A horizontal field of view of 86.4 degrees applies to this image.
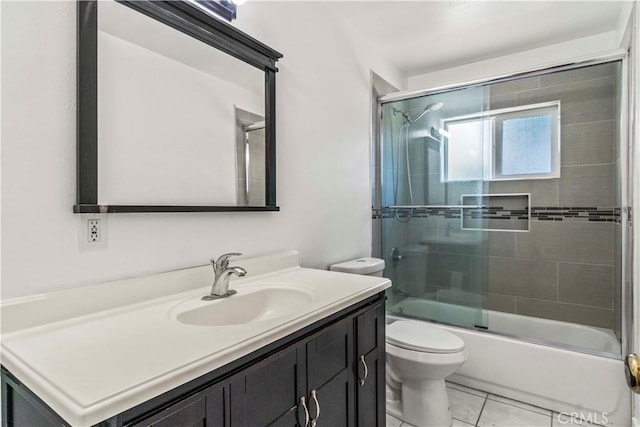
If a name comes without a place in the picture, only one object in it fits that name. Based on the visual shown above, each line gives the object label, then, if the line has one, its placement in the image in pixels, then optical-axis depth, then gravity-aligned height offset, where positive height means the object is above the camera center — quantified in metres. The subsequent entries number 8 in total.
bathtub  1.83 -0.93
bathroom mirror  1.01 +0.36
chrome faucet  1.20 -0.23
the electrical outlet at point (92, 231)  0.99 -0.06
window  2.53 +0.51
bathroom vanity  0.62 -0.32
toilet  1.71 -0.81
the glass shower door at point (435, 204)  2.52 +0.04
